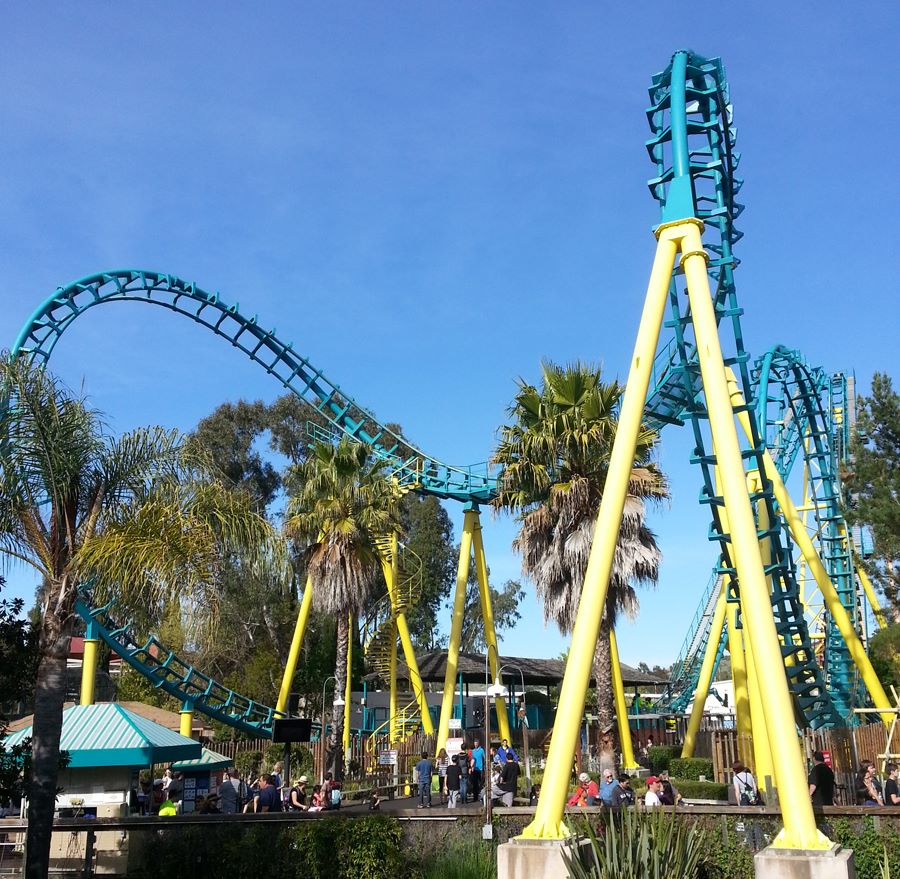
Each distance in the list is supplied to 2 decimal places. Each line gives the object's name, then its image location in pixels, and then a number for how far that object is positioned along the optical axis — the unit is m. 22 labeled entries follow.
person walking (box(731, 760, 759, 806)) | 14.05
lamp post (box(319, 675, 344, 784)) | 21.84
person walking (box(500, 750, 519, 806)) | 15.19
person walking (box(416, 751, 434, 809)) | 18.12
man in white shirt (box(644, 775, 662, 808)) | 12.97
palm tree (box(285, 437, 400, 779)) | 22.50
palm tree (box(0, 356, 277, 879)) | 9.65
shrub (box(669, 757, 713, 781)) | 24.25
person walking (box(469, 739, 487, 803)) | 18.39
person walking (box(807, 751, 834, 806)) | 11.59
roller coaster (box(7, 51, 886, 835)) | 13.48
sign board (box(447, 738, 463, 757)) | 18.34
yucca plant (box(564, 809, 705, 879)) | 8.40
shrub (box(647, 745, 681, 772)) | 30.00
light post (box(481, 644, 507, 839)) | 10.62
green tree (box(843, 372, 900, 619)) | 18.69
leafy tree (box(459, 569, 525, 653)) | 63.19
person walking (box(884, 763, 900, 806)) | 12.33
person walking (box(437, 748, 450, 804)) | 20.40
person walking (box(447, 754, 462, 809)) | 16.47
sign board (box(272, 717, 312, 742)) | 18.94
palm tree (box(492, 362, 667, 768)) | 19.41
